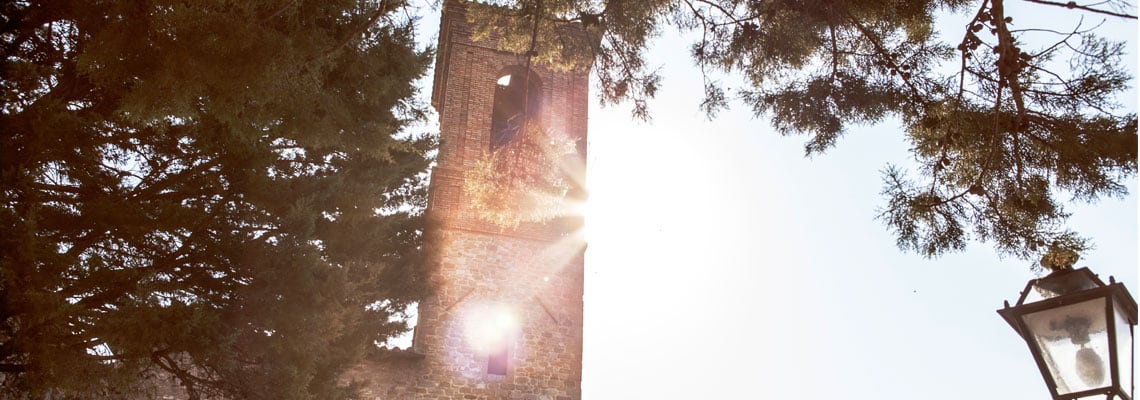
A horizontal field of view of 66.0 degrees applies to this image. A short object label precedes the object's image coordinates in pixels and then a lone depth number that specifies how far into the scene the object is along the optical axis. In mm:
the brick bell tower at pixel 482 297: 12461
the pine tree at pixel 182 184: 4344
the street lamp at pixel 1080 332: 2842
